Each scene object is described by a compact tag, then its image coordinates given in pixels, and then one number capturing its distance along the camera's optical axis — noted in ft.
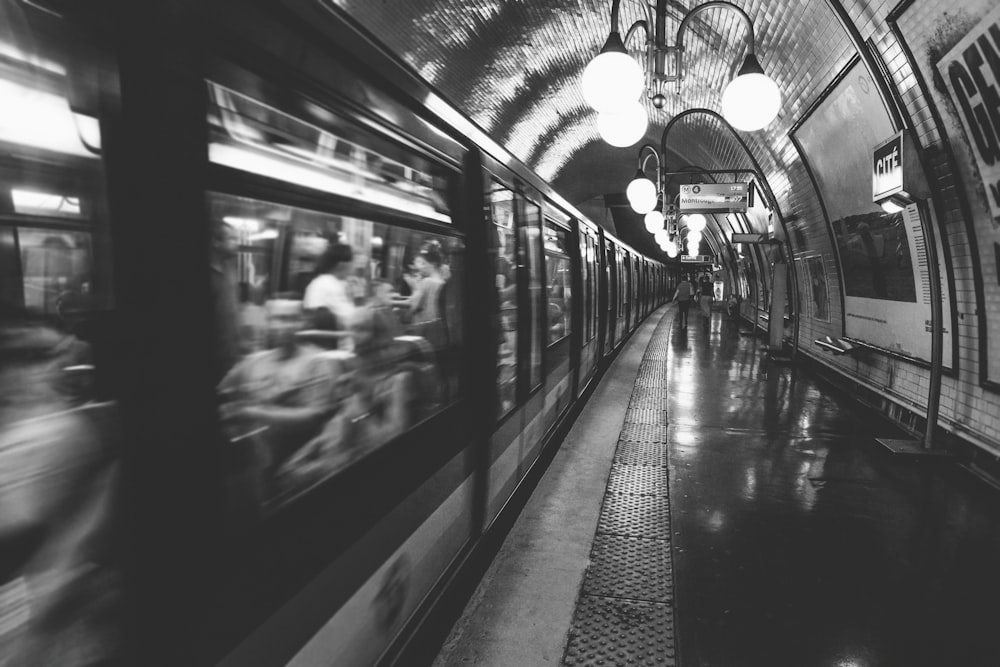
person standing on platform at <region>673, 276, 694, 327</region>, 56.70
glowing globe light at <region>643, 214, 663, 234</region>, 40.29
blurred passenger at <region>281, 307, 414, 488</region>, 5.77
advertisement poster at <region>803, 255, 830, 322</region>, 30.63
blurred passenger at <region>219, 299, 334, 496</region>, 4.74
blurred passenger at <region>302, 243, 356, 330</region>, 5.85
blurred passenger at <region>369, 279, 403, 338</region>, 7.01
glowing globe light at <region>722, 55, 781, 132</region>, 12.25
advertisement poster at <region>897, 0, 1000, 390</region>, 12.67
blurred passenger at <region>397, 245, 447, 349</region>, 7.89
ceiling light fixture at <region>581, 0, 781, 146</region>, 11.62
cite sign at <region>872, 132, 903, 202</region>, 15.33
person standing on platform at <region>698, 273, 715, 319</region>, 64.75
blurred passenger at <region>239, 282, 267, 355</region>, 4.75
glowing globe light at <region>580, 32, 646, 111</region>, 11.57
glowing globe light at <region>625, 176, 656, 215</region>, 25.77
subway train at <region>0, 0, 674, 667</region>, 3.43
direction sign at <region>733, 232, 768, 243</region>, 37.72
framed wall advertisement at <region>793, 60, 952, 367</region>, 19.04
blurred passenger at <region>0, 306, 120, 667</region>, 3.29
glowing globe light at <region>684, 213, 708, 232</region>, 42.99
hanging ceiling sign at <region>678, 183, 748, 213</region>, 29.78
